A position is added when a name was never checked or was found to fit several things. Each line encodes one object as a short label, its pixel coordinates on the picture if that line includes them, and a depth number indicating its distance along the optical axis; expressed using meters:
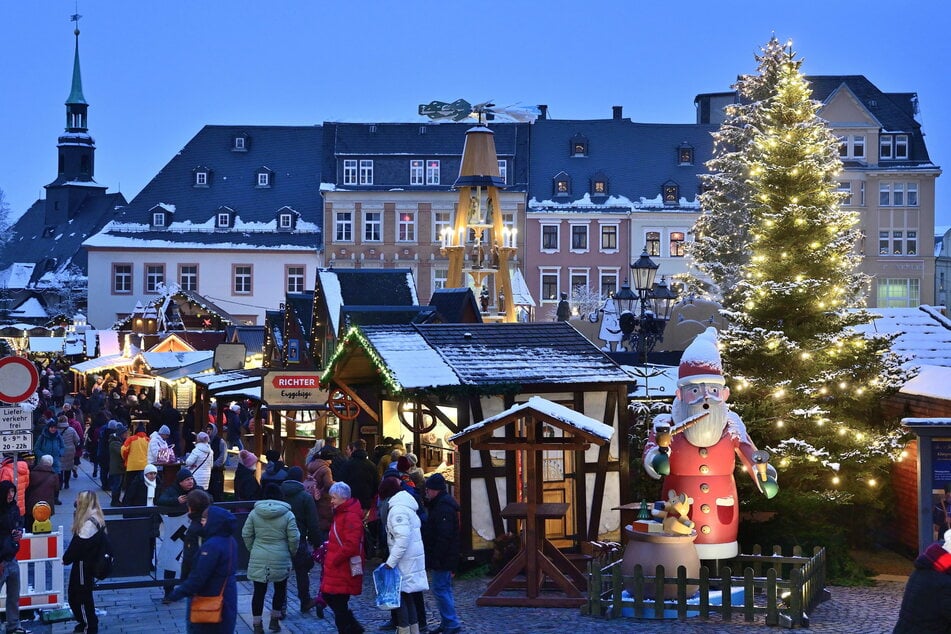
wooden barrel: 13.82
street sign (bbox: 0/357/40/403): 14.36
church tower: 90.94
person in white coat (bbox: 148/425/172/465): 22.80
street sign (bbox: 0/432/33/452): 14.55
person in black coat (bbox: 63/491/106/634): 12.70
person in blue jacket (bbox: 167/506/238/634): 10.32
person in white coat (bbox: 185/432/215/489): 20.41
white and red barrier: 13.51
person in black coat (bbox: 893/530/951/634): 8.36
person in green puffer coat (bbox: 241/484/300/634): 12.45
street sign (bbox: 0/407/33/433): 14.58
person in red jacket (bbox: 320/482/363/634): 12.04
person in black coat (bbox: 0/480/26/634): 12.73
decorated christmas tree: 17.34
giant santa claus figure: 14.67
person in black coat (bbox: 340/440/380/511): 17.09
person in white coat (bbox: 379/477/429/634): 11.84
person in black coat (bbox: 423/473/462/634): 12.59
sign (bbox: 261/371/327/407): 22.03
